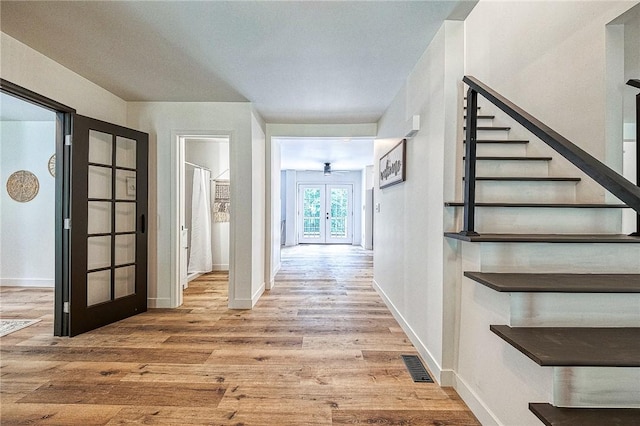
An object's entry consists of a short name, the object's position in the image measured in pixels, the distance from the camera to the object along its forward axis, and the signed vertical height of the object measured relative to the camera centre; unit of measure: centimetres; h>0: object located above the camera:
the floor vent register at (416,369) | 214 -113
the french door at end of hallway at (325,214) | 1103 -3
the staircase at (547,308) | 120 -45
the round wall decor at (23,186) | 470 +38
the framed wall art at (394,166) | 303 +53
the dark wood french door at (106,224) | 288 -13
